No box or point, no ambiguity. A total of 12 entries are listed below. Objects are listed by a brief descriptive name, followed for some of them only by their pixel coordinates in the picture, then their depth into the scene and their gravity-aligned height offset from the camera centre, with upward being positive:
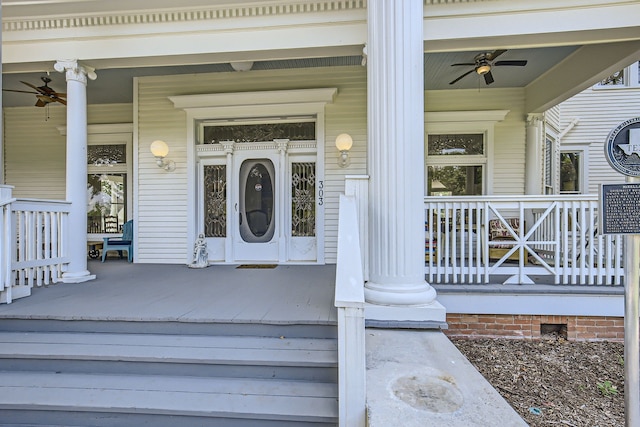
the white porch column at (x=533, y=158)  6.11 +1.04
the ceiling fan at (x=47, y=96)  5.52 +2.02
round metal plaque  2.09 +0.43
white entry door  5.75 +0.06
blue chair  6.04 -0.55
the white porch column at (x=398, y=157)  2.91 +0.50
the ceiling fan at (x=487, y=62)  4.68 +2.22
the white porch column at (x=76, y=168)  4.27 +0.59
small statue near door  5.48 -0.70
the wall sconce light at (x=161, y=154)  5.71 +1.03
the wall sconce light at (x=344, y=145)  5.38 +1.13
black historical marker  2.08 +0.03
